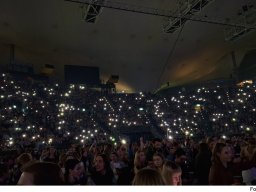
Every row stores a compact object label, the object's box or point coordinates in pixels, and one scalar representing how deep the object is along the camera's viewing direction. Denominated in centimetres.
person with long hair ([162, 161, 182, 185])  300
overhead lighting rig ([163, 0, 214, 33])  790
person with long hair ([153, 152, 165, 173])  401
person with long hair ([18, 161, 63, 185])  196
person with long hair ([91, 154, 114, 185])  391
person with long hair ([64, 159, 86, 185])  335
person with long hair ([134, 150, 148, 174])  447
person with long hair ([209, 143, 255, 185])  328
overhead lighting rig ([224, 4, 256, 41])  962
